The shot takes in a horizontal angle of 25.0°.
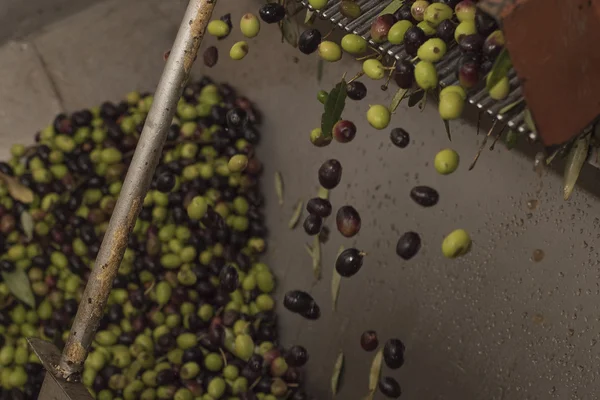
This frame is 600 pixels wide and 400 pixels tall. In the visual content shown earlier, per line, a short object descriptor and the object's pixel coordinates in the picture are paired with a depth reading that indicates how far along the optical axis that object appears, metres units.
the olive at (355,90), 1.08
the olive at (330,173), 1.12
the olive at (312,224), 1.16
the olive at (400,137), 1.12
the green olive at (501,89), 0.95
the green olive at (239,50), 1.11
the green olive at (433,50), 0.98
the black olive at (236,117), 1.26
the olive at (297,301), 1.18
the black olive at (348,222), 1.11
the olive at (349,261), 1.11
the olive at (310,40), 1.09
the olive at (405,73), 1.01
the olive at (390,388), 1.17
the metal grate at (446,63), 0.96
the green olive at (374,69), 1.03
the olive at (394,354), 1.16
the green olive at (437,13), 0.99
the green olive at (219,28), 1.12
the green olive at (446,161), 1.03
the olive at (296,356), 1.24
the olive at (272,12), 1.09
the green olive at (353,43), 1.04
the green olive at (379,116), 1.04
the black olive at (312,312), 1.19
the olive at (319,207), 1.15
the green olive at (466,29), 0.97
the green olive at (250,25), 1.11
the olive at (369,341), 1.19
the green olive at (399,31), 1.02
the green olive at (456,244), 1.04
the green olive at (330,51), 1.06
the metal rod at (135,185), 0.99
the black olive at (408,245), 1.12
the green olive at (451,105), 0.97
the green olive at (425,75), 0.98
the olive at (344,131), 1.08
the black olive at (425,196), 1.12
